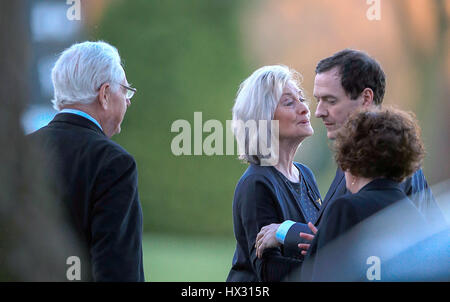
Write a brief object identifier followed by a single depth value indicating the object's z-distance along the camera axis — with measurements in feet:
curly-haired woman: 14.69
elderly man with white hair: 16.07
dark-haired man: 21.30
